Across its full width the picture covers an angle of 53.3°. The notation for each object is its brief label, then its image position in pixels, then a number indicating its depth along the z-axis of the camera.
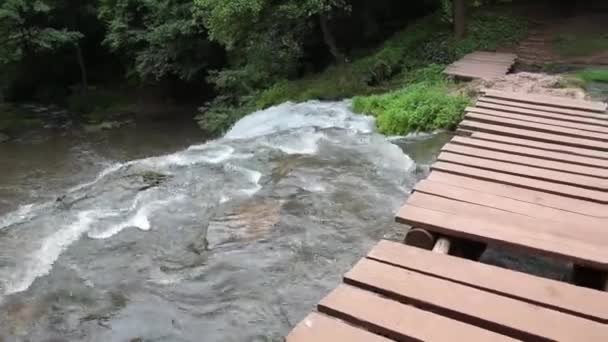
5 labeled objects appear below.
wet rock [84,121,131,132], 16.58
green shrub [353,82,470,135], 8.02
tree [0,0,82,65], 17.34
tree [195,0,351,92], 11.87
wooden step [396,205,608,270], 3.47
